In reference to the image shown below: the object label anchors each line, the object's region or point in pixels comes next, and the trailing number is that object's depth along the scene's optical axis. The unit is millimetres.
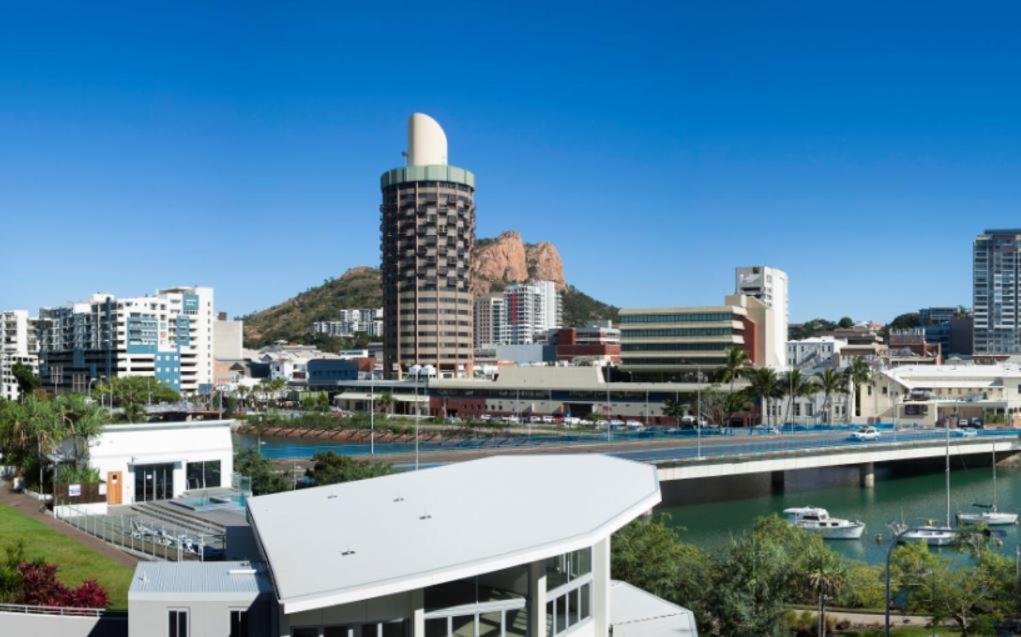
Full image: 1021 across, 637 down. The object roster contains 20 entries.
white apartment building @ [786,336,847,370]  147125
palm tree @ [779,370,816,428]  111312
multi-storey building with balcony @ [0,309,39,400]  188625
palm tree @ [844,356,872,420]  115250
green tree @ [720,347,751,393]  113438
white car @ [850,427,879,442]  83775
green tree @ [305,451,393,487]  47375
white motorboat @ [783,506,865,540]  56125
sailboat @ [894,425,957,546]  52406
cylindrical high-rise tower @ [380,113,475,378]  163500
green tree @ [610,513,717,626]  30781
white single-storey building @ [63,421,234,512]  45875
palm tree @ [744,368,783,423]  109312
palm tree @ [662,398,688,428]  117062
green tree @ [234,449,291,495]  48812
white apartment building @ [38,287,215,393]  168000
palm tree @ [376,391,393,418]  148250
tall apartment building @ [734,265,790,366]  184125
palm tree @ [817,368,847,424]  111625
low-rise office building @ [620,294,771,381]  131125
